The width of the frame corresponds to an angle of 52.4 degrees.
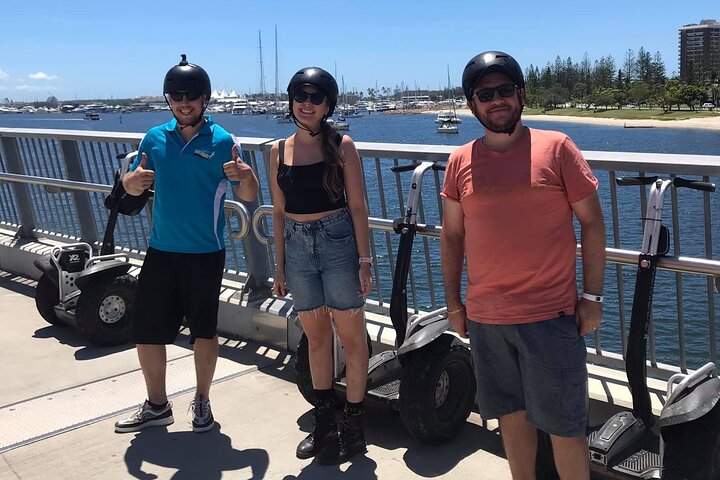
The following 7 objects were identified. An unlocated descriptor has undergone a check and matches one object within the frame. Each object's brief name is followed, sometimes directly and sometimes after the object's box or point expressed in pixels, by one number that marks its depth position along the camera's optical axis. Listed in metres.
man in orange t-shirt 2.57
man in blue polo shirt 3.85
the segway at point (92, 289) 5.41
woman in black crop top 3.49
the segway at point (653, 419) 2.74
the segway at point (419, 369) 3.62
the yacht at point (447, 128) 90.96
